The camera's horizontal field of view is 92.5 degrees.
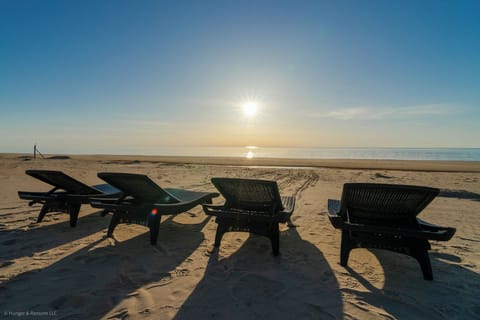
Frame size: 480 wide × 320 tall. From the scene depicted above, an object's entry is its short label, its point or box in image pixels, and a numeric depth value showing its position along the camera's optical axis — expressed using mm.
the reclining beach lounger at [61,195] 4508
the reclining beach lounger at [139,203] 3838
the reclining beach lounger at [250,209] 3510
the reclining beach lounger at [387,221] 2883
